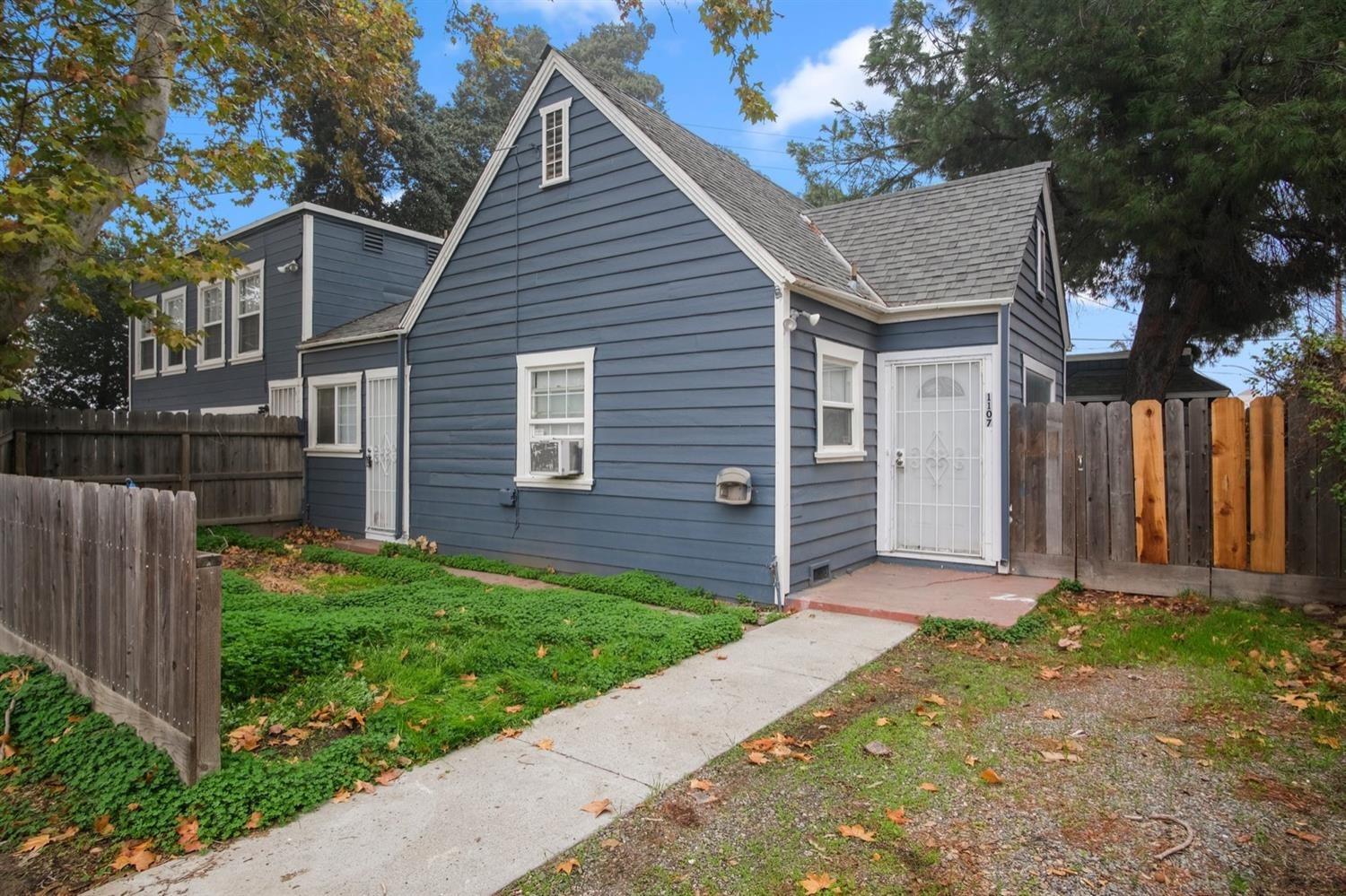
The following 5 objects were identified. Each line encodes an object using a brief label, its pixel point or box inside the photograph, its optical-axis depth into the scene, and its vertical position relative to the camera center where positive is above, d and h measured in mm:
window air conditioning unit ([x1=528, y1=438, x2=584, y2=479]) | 8406 -39
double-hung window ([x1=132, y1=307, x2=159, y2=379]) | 17333 +2411
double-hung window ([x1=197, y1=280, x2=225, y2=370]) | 15266 +2711
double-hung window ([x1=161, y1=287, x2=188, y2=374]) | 16094 +2993
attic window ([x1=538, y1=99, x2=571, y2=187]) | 8773 +3692
